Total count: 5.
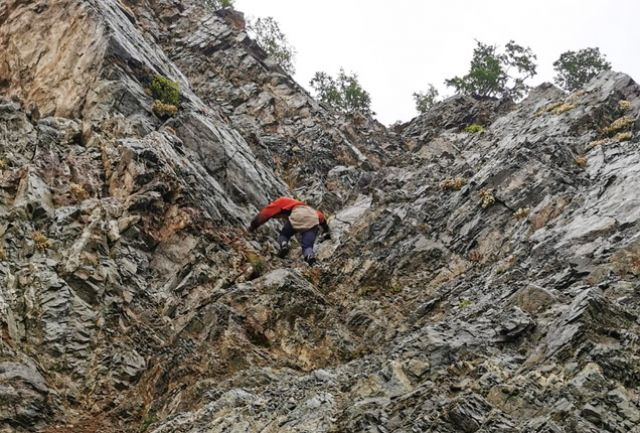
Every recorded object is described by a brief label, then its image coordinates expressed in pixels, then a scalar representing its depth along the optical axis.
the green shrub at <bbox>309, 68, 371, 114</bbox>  50.59
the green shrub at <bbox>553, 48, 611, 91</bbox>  50.72
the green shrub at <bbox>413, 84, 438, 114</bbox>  56.29
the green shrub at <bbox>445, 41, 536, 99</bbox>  48.22
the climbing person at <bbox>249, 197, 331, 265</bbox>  20.17
